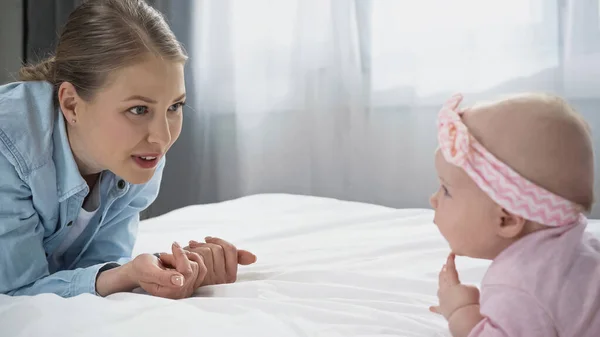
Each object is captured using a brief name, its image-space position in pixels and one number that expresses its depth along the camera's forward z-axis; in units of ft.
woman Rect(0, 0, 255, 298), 3.69
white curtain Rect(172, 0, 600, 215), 6.97
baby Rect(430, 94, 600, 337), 2.35
